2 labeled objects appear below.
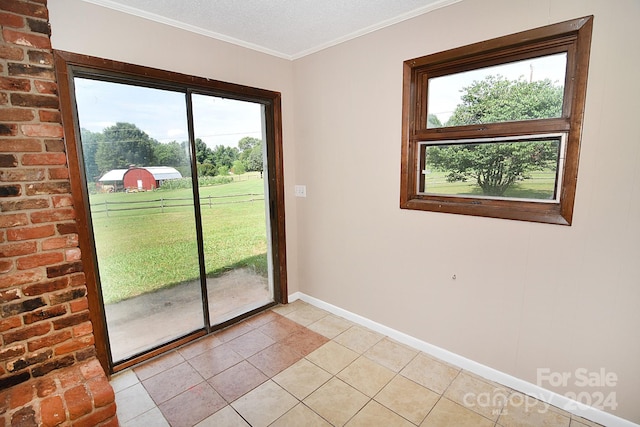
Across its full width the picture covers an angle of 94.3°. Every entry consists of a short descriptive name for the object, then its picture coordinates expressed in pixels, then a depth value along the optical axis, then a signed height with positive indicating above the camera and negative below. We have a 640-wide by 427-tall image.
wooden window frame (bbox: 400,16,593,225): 1.65 +0.30
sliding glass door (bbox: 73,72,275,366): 2.08 -0.24
